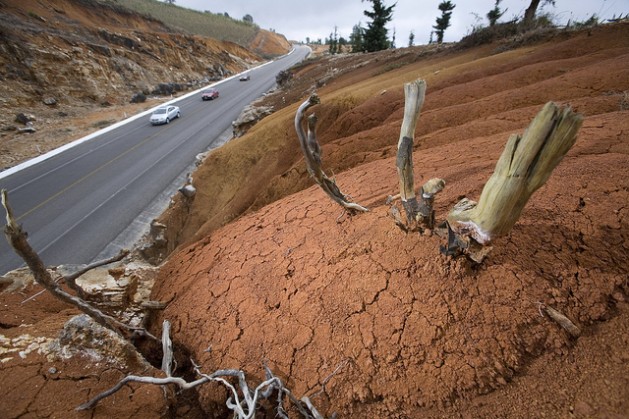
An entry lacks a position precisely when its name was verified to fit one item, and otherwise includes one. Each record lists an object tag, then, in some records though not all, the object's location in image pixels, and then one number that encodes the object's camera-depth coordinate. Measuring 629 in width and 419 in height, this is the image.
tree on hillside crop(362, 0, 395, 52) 26.80
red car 24.76
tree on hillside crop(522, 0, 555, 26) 12.62
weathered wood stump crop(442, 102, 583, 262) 1.23
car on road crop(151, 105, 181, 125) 18.38
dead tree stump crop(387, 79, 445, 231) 1.86
